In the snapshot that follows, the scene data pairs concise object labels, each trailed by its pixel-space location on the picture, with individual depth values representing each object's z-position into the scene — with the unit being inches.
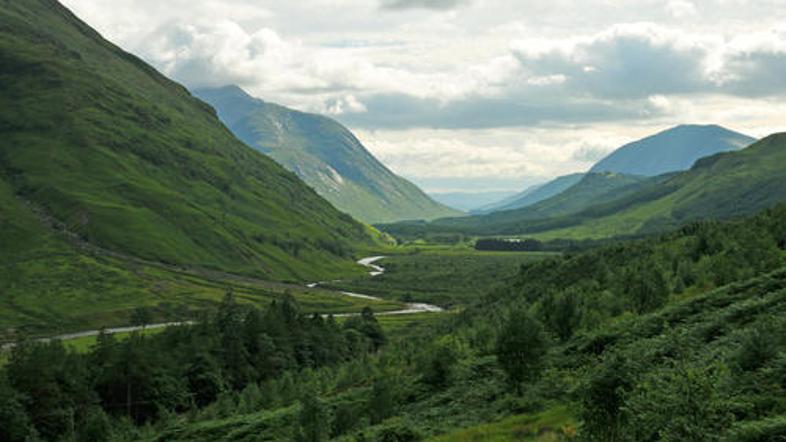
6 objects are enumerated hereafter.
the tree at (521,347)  2487.7
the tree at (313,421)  2369.6
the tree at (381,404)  2861.7
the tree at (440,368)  3299.7
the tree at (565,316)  3949.3
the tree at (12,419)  4090.8
